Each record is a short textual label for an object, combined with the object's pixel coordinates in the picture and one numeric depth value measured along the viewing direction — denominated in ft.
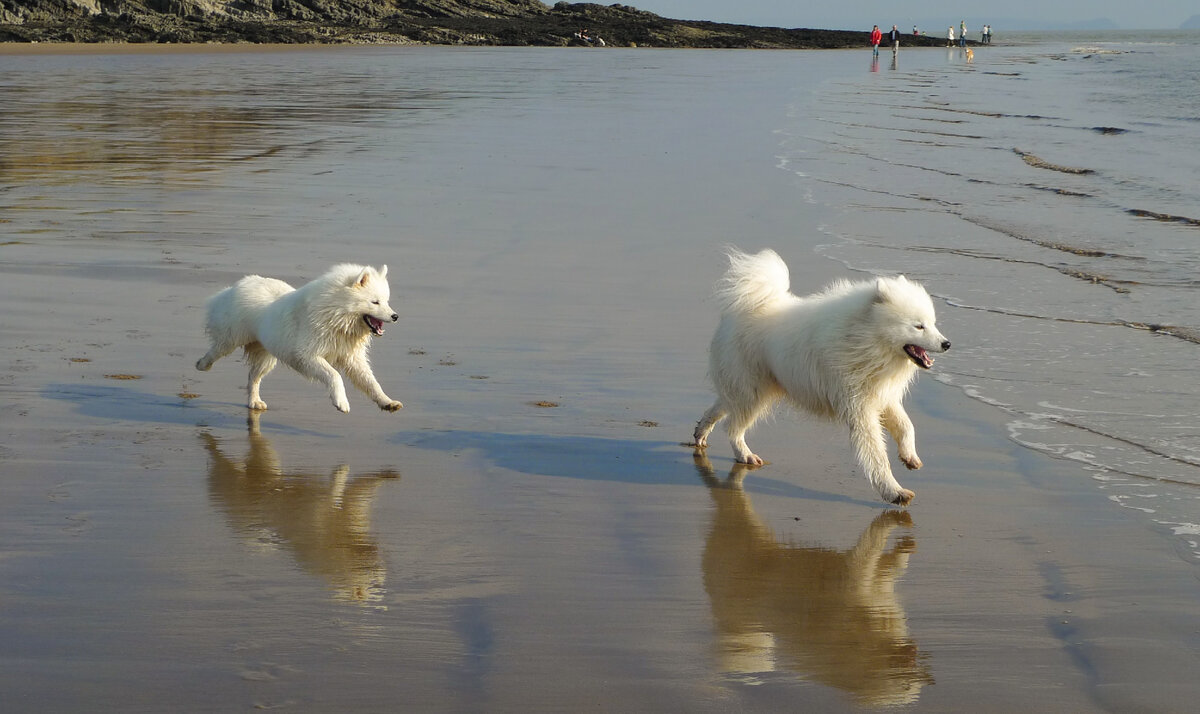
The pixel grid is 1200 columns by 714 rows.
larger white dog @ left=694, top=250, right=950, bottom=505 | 17.46
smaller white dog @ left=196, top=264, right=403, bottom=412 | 20.65
